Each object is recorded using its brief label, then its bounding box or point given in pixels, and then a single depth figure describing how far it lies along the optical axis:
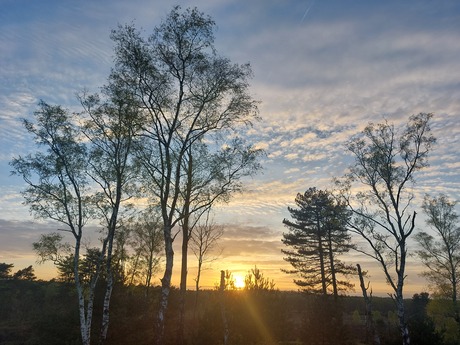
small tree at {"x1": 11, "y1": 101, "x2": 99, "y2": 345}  21.52
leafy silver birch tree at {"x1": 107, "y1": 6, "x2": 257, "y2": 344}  15.35
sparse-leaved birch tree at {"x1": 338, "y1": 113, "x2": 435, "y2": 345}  21.62
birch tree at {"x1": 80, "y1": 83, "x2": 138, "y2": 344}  21.27
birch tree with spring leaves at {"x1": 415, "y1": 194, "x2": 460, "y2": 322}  32.44
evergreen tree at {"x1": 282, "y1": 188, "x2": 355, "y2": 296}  35.97
